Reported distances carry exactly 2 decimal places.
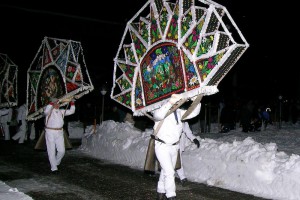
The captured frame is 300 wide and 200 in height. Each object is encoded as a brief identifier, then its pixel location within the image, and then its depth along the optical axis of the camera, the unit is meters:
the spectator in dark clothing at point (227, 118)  17.90
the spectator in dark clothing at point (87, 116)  20.31
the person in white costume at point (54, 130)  9.75
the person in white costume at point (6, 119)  17.62
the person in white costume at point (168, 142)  6.34
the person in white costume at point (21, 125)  16.58
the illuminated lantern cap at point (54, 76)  10.02
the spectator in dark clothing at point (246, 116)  17.91
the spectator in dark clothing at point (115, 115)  18.33
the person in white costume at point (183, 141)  8.31
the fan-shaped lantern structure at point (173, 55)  6.16
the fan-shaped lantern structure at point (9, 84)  17.61
